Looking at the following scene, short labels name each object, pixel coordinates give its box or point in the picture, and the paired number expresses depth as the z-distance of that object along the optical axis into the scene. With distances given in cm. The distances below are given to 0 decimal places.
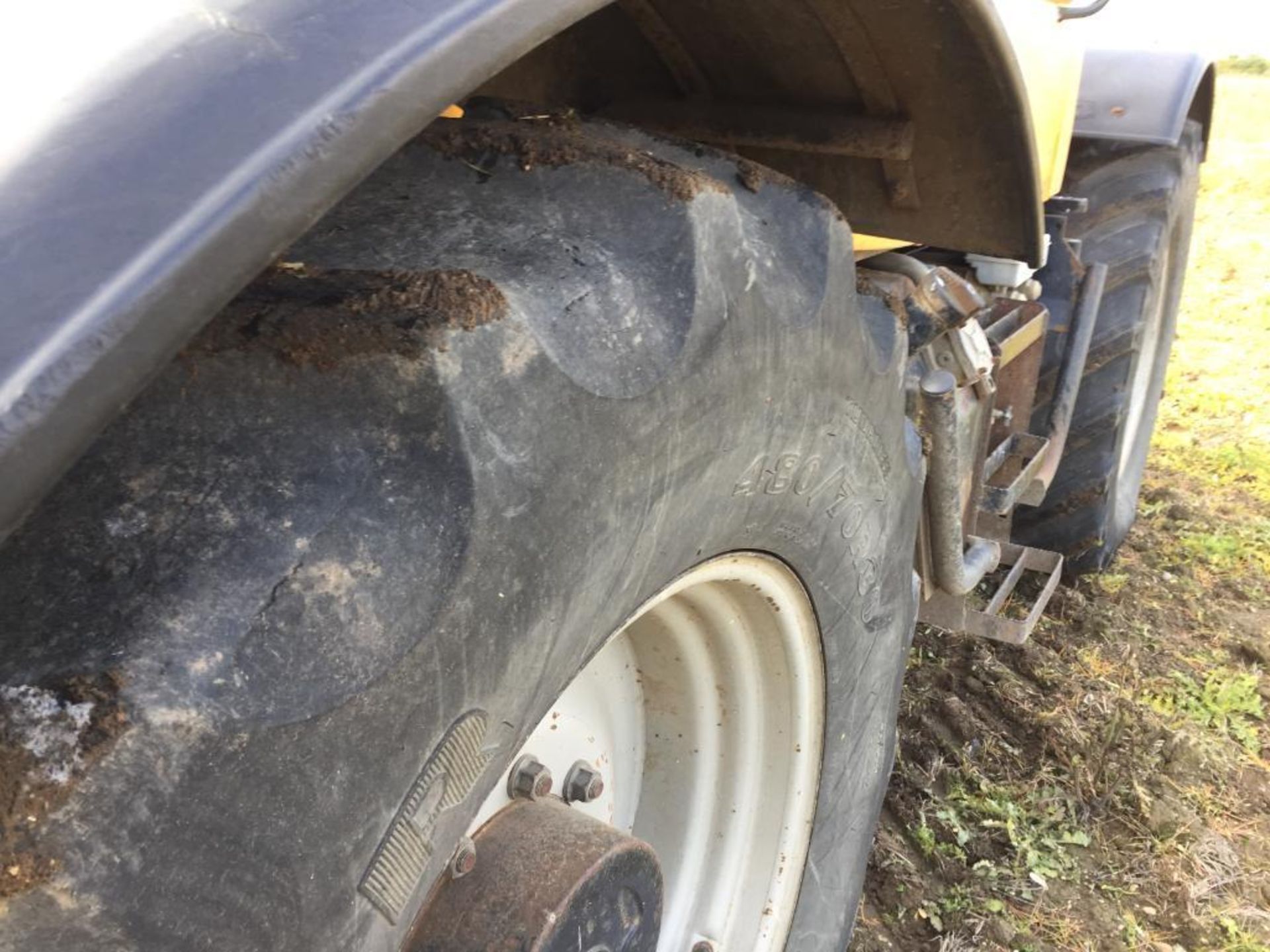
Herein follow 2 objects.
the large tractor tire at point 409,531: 53
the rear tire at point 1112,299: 254
